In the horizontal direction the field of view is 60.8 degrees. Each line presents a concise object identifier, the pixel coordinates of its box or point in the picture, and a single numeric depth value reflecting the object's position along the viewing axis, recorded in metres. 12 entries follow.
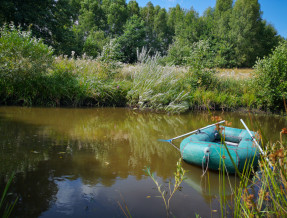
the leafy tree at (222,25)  34.82
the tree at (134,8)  52.75
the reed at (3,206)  2.53
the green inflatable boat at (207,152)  3.81
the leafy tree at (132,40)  32.25
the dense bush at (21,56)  8.63
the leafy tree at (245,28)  33.00
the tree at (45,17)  16.08
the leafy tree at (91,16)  44.59
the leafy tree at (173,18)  49.86
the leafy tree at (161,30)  47.82
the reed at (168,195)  2.74
